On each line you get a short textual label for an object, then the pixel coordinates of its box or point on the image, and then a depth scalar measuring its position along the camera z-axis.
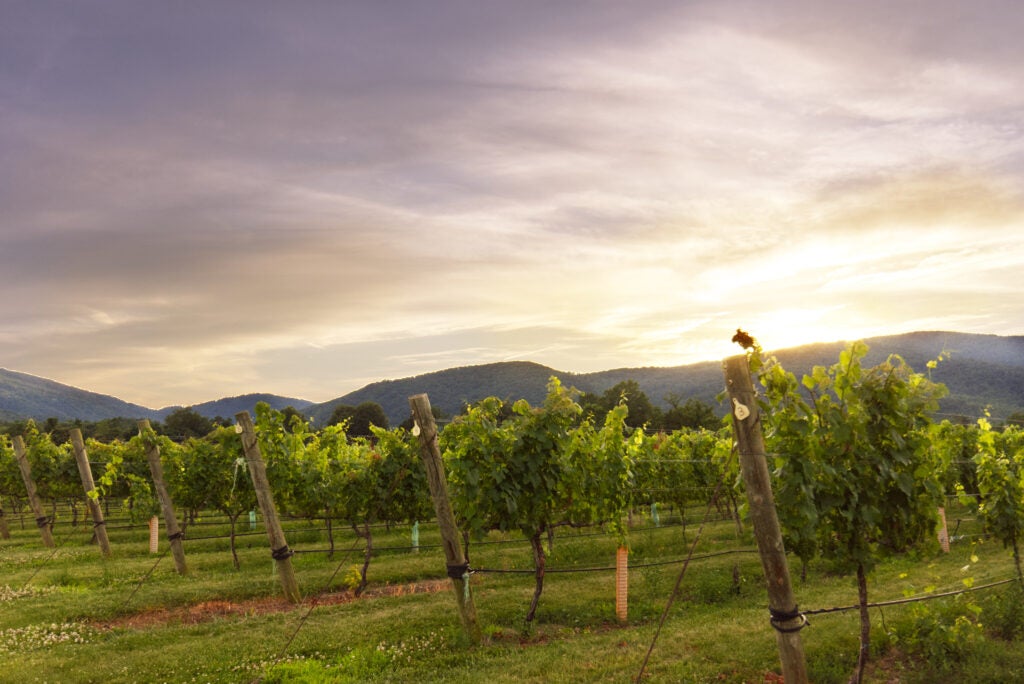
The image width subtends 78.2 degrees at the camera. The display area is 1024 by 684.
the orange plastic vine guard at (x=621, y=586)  10.87
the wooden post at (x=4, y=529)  24.19
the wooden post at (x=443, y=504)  8.70
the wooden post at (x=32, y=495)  20.97
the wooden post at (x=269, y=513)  11.10
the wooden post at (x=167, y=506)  15.10
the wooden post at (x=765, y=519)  5.30
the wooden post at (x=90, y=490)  17.76
